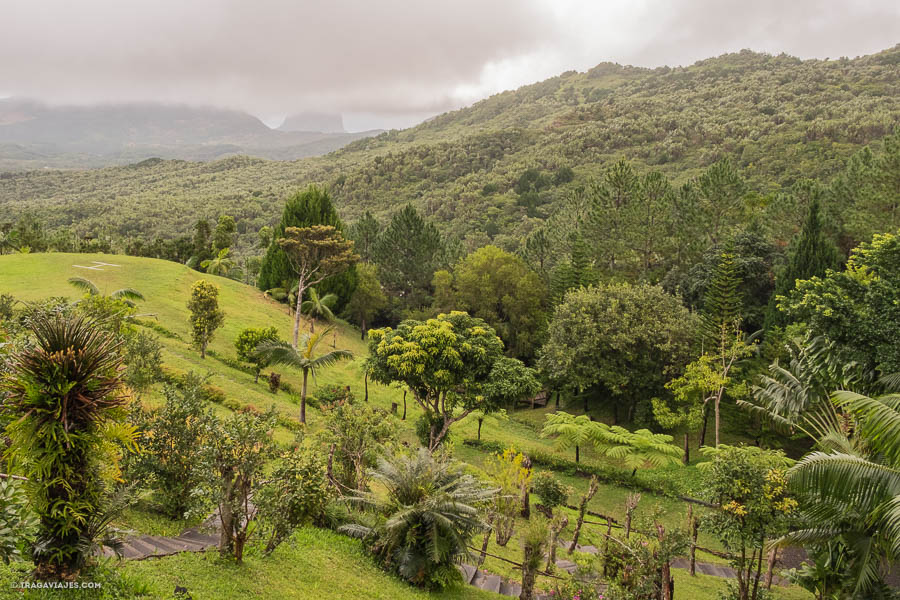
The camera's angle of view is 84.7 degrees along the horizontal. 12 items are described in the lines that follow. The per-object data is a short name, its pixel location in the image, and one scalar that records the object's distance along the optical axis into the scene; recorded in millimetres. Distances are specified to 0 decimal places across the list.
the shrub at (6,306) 19839
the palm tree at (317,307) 35781
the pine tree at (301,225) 40906
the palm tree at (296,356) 21375
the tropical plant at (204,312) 24406
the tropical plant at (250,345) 25344
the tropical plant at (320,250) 31775
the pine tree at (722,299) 27719
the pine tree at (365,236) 49812
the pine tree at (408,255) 45406
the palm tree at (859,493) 8562
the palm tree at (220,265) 46344
